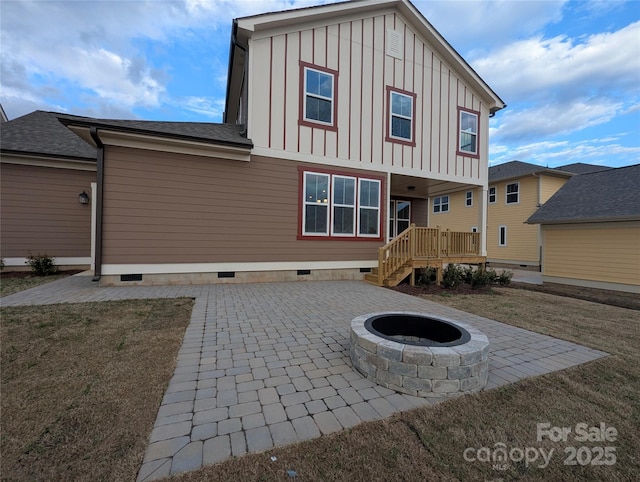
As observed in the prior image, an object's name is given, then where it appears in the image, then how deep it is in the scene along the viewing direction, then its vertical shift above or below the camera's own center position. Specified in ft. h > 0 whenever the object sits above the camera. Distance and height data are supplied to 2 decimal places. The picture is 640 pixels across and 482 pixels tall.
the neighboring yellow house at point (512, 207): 53.52 +8.59
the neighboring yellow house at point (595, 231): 32.04 +2.18
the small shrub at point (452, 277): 26.81 -3.31
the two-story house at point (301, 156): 22.09 +8.11
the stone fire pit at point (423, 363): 7.94 -3.62
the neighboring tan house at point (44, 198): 28.48 +4.21
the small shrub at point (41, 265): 27.73 -3.00
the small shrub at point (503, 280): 30.66 -3.85
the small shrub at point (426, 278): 26.89 -3.38
